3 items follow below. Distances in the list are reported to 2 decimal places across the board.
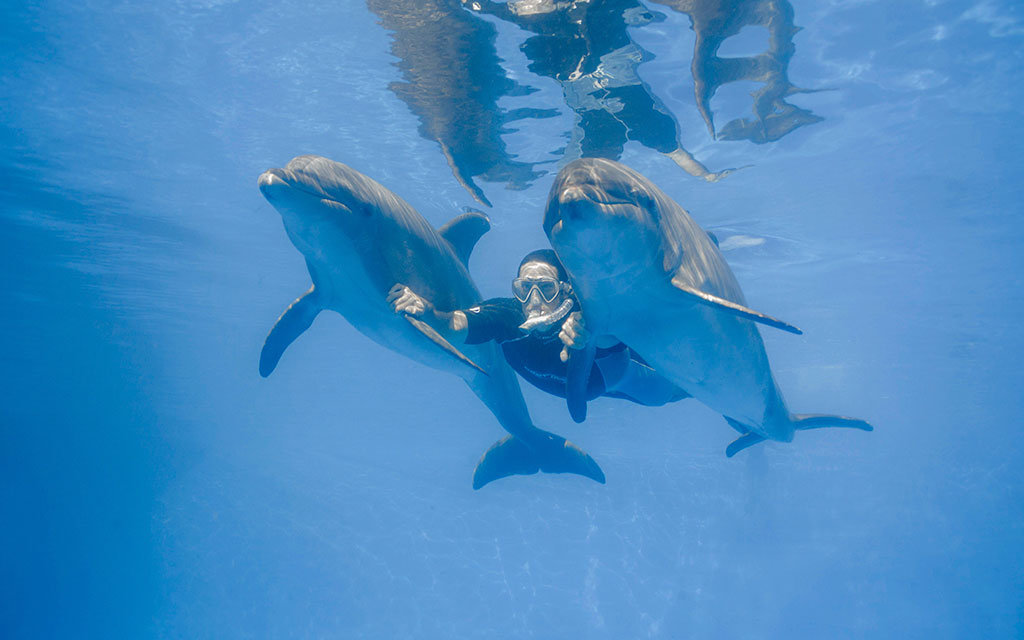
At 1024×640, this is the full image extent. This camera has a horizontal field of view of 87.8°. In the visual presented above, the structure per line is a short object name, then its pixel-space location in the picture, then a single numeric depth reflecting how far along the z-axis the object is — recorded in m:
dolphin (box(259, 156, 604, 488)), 4.66
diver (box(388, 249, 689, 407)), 4.78
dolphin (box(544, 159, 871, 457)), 3.50
